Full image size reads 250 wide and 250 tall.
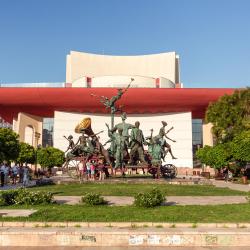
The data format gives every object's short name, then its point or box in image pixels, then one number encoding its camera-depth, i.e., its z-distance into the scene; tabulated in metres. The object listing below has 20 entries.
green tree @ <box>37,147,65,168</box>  42.03
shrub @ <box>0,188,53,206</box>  9.92
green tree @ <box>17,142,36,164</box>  38.78
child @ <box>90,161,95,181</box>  20.05
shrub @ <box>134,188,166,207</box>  9.16
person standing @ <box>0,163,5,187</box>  19.98
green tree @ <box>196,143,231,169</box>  29.14
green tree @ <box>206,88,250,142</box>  31.05
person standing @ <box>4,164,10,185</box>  20.85
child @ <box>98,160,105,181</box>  19.92
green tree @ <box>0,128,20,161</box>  28.39
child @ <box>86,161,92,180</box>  20.20
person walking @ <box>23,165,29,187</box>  20.53
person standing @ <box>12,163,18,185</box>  23.52
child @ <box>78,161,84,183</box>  19.57
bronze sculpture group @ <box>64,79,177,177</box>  20.17
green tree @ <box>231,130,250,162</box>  24.84
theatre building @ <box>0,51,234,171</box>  50.88
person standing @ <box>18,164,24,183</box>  25.11
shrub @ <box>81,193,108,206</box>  9.79
